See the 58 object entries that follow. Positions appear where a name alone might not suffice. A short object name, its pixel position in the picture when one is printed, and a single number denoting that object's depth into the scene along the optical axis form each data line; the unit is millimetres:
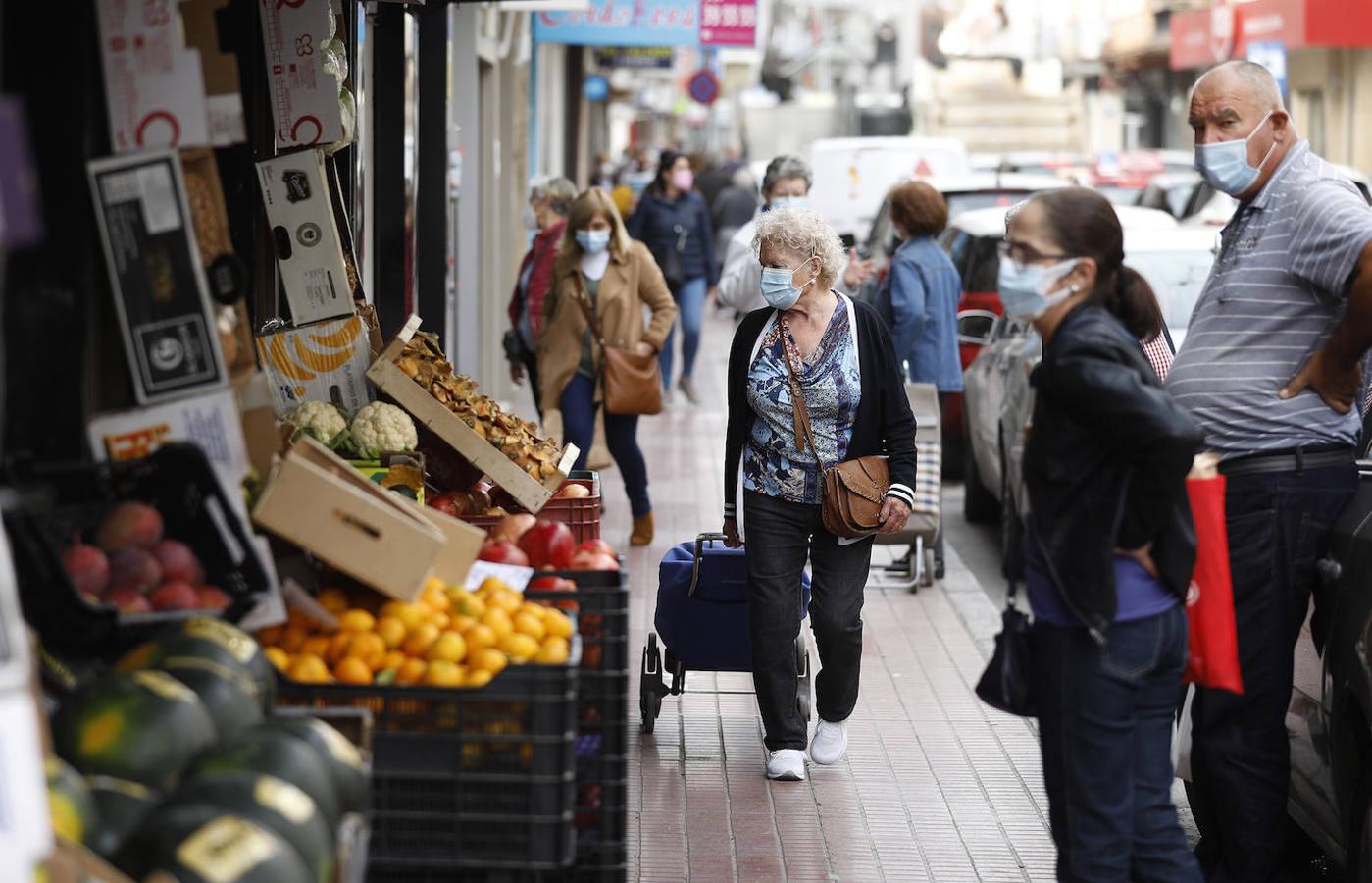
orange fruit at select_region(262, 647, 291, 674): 7504
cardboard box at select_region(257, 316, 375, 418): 12125
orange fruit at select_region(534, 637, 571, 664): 7672
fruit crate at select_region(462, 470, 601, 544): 12352
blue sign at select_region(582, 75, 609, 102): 65581
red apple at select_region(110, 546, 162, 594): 7059
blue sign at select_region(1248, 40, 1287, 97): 47559
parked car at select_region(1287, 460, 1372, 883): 8953
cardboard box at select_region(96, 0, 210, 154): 7422
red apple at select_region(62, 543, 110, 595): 6934
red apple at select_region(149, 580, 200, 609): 7062
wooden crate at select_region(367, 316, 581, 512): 11812
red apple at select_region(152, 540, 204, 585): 7184
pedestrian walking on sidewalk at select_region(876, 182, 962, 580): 17766
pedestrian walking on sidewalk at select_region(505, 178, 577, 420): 19625
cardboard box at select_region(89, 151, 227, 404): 7355
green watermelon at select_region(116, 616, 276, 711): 6605
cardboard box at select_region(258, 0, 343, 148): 11445
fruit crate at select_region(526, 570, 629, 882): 7875
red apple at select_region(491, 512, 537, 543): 10461
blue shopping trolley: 12586
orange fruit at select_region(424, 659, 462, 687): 7496
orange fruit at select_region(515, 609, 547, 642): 7941
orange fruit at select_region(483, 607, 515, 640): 7868
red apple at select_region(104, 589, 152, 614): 6977
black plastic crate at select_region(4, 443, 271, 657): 6820
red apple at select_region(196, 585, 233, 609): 7215
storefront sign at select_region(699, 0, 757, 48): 37969
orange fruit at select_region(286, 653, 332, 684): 7410
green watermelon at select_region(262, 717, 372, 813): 6316
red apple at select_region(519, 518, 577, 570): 9937
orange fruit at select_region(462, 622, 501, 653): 7762
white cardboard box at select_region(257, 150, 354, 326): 11578
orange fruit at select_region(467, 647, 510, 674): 7472
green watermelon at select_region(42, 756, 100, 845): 5504
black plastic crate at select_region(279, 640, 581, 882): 6984
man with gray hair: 9250
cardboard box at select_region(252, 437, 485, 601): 7629
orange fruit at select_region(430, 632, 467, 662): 7707
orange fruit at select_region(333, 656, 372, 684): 7516
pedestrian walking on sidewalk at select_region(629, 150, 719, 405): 30375
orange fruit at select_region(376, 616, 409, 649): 7883
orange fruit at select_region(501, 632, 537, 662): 7723
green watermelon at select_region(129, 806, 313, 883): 5414
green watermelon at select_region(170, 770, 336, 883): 5750
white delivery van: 42719
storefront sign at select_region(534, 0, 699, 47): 35906
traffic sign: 58734
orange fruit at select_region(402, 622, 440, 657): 7828
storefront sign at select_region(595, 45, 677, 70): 54644
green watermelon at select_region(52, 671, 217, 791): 6000
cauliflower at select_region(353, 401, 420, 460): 11500
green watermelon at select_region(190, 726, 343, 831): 6008
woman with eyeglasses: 7785
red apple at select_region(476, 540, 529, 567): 9437
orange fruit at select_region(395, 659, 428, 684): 7676
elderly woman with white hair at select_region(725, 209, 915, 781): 11383
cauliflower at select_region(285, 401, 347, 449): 11594
